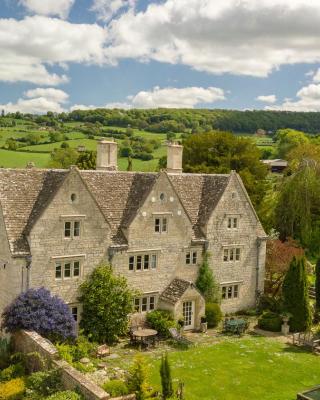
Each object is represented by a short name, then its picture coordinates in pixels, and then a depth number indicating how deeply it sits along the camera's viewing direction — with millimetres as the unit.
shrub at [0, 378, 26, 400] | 24297
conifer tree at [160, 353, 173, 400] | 23172
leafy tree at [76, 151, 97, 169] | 79062
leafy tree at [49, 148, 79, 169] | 104062
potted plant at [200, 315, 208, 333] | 37031
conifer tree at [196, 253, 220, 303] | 39188
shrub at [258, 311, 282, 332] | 37541
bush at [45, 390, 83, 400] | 22281
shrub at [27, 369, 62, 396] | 24297
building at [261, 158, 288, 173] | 127612
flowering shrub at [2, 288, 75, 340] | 29156
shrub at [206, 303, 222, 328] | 37938
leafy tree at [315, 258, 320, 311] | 42188
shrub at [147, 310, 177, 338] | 34875
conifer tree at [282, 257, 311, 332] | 37438
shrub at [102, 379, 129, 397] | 23191
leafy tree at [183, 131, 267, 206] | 64062
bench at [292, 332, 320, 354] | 33969
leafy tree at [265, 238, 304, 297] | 43281
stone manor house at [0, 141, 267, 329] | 31547
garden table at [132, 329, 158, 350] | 32562
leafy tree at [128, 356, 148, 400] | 22797
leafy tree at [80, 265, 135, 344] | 33000
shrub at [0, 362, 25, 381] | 26688
